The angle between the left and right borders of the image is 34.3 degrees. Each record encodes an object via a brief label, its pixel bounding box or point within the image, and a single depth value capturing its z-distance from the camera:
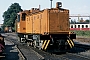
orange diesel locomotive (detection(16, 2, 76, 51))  11.52
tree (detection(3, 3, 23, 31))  68.29
